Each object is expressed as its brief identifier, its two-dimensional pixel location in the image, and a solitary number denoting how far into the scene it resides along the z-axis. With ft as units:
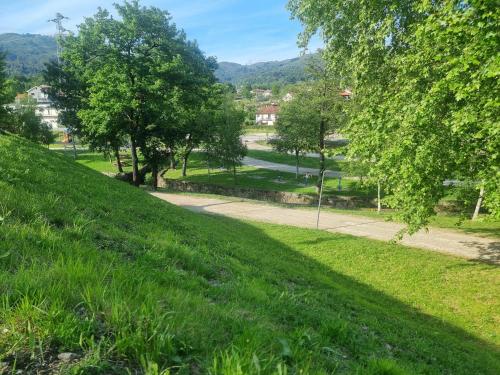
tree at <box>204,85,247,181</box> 131.64
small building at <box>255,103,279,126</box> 476.95
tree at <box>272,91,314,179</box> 111.96
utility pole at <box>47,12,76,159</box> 256.11
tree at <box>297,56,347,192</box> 103.09
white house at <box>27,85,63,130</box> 395.24
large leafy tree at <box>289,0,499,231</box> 26.25
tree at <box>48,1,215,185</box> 86.84
